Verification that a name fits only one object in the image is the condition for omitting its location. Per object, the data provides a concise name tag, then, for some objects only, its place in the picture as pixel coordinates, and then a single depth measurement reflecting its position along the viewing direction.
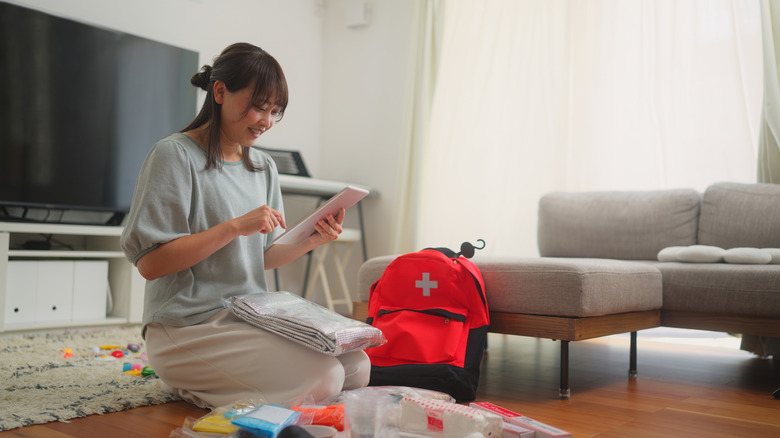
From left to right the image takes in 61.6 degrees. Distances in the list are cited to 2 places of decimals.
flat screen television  2.96
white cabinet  2.82
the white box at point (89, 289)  3.03
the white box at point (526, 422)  1.32
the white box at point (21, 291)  2.82
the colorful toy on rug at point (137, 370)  1.96
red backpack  1.75
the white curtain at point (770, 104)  2.86
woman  1.43
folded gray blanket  1.46
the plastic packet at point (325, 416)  1.35
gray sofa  1.87
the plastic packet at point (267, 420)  1.21
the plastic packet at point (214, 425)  1.27
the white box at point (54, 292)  2.91
